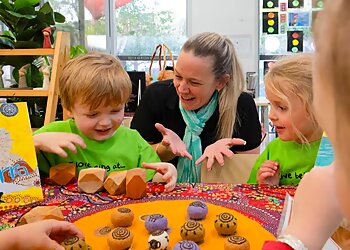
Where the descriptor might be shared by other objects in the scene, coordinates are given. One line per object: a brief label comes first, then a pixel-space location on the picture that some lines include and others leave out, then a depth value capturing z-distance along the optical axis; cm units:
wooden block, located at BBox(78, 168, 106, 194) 100
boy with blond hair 114
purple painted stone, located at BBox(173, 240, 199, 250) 68
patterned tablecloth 85
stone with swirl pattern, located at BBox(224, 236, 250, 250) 68
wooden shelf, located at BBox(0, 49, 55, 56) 199
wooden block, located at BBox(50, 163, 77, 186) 107
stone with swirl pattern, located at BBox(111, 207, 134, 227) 79
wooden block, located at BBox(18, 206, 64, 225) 77
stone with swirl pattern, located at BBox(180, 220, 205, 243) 73
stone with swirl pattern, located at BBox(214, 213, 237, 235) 76
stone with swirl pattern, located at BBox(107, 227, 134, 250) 70
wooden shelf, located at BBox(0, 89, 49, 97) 198
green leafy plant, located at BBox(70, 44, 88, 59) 237
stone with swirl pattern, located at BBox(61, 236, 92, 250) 68
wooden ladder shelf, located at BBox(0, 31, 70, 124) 196
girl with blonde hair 113
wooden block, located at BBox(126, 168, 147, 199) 96
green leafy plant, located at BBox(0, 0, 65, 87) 207
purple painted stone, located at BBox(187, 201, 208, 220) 82
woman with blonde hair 145
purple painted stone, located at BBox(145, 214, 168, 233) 76
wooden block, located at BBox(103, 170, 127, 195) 98
